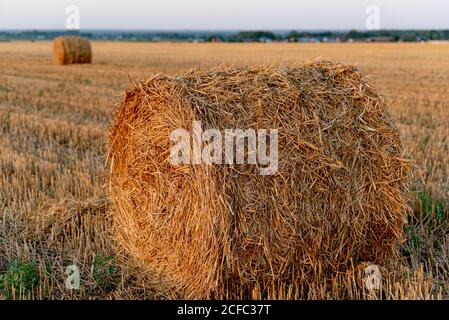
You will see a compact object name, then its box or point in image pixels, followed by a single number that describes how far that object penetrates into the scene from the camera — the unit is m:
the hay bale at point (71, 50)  23.65
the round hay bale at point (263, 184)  3.82
